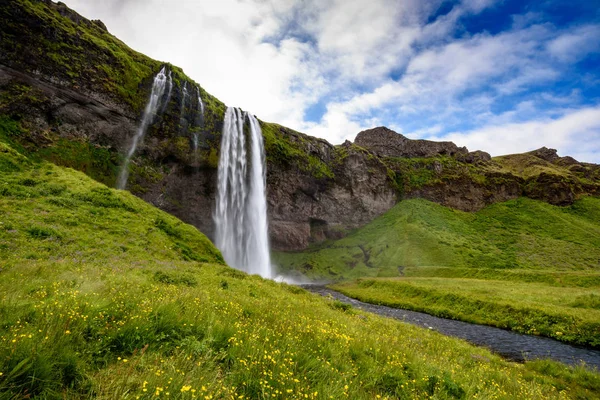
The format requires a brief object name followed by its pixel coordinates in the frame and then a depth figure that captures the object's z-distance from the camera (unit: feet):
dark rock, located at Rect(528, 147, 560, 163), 575.38
